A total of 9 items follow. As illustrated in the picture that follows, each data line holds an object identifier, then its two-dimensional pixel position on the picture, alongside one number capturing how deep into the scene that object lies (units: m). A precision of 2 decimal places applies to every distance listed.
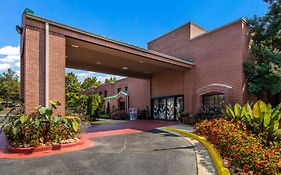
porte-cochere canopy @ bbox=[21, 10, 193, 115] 8.26
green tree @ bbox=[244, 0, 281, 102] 12.52
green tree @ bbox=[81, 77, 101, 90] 47.36
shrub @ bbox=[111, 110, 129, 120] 23.53
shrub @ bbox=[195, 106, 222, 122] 13.83
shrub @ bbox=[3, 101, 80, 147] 6.90
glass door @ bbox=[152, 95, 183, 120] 18.59
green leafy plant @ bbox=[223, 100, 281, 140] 6.51
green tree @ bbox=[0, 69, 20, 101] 46.91
